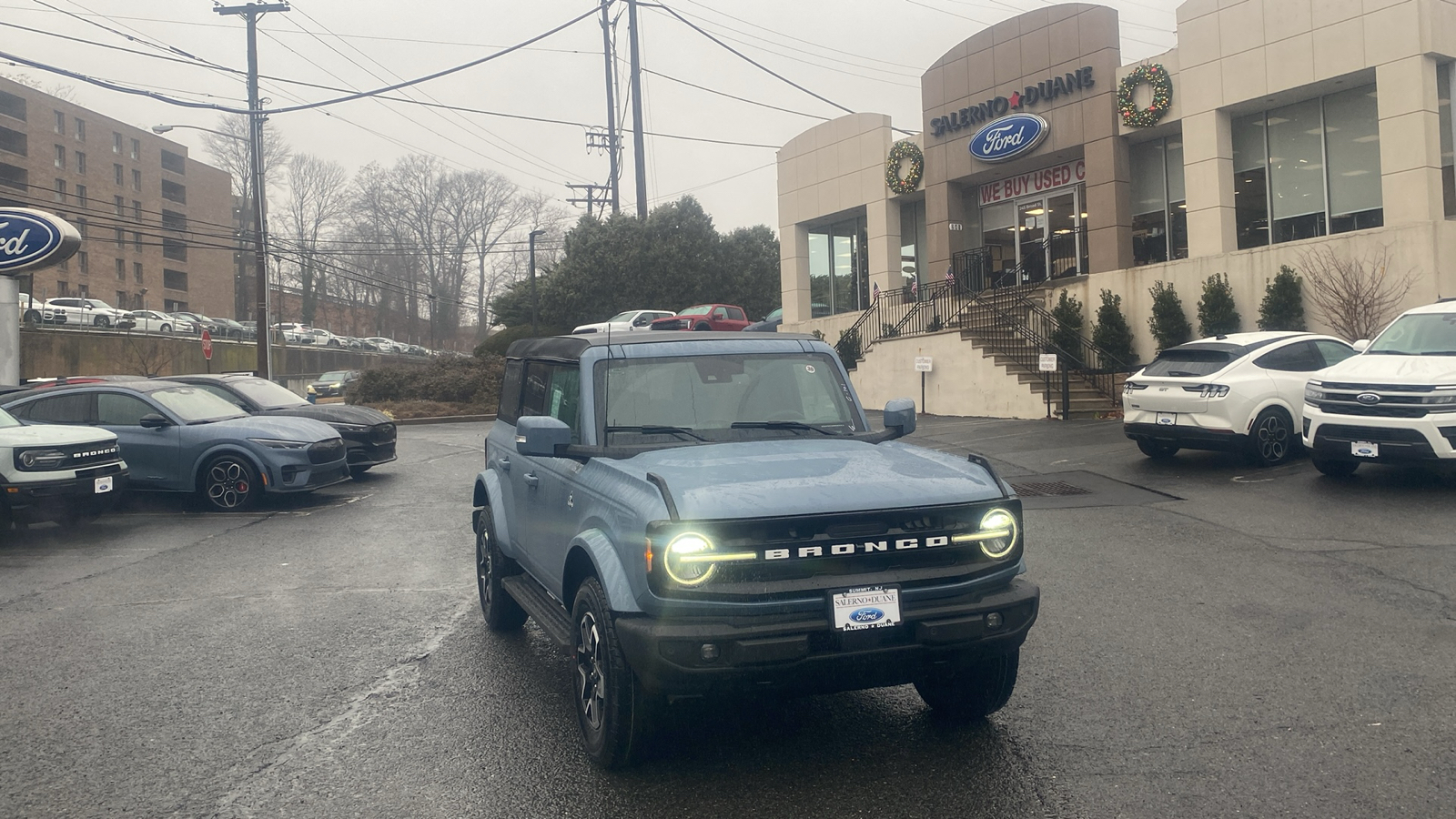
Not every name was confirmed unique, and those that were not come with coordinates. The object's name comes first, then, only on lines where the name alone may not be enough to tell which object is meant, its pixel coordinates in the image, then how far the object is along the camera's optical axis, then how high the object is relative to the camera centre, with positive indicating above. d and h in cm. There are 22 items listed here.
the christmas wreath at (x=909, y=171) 3038 +667
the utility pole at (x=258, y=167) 3225 +786
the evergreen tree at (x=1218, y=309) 2142 +161
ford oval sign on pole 1931 +328
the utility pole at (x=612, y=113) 4166 +1290
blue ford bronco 398 -59
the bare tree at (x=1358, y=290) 1894 +169
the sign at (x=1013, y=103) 2534 +737
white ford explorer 1047 -18
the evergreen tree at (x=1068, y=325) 2428 +160
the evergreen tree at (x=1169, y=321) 2238 +148
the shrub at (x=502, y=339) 4359 +321
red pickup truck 3128 +276
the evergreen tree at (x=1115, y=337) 2355 +125
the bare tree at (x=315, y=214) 7750 +1519
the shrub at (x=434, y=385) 3269 +103
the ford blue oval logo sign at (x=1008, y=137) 2617 +647
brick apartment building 7238 +1748
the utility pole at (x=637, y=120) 3844 +1061
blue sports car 1301 -21
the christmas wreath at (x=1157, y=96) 2342 +654
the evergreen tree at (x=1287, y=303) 2022 +160
